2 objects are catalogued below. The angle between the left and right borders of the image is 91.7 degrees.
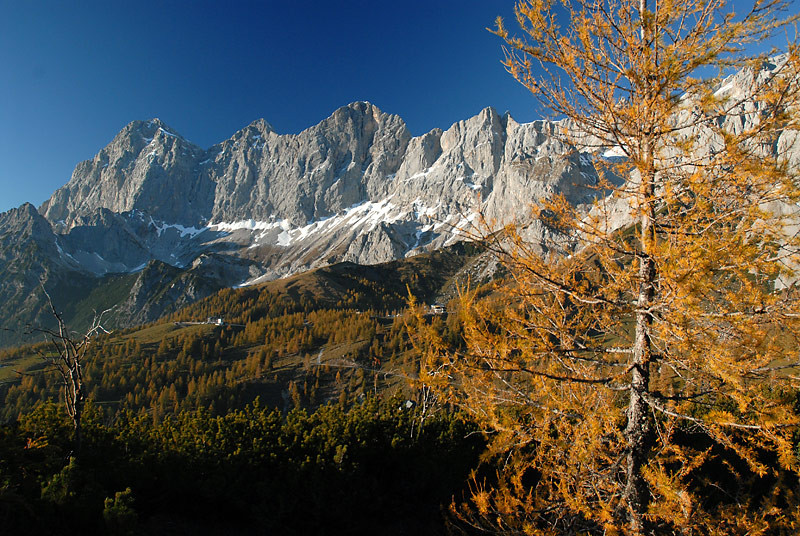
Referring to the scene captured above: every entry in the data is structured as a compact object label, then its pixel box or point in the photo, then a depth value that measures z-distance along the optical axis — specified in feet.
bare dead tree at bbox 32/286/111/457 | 24.26
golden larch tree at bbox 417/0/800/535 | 13.67
